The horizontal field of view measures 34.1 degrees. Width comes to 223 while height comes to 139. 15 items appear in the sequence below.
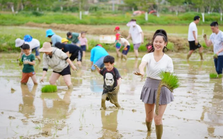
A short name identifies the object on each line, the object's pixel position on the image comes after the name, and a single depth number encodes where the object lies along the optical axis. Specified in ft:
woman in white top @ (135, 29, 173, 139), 17.11
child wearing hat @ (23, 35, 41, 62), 45.64
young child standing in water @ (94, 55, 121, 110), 24.39
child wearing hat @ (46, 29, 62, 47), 42.15
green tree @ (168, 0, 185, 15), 192.83
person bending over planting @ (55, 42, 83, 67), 38.86
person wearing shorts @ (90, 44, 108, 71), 35.57
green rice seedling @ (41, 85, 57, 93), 29.49
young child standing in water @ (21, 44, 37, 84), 32.48
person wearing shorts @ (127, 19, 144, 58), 52.49
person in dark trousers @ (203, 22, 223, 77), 34.04
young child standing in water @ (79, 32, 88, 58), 52.75
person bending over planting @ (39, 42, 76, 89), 29.40
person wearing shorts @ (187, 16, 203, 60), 48.14
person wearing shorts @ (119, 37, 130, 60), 51.08
